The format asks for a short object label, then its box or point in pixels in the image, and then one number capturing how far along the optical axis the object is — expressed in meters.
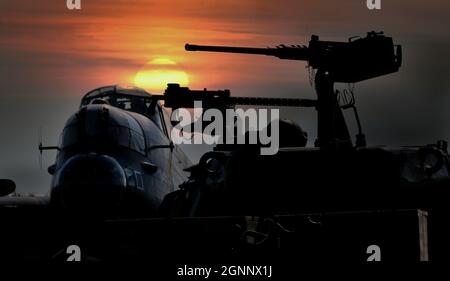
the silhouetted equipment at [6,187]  22.59
